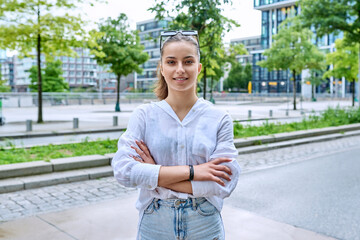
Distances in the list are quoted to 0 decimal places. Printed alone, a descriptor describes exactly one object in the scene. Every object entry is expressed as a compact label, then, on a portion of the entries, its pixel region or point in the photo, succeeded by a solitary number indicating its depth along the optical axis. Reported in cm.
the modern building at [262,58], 8550
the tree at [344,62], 3706
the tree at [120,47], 2788
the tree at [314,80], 5627
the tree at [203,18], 1223
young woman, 184
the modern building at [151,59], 10669
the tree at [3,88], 6238
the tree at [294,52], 3369
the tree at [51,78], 6569
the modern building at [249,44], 10625
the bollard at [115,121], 1614
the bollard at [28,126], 1391
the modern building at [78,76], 11846
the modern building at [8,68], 13788
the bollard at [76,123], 1502
